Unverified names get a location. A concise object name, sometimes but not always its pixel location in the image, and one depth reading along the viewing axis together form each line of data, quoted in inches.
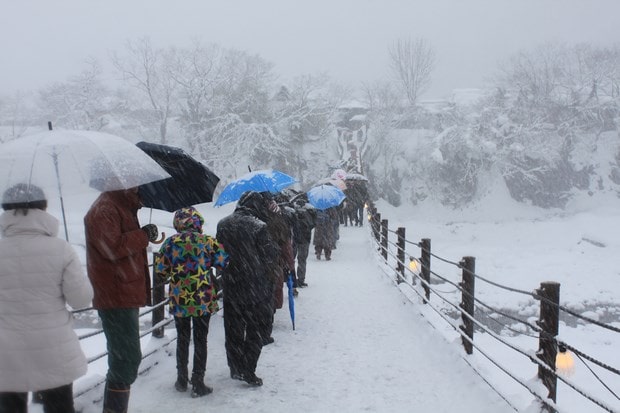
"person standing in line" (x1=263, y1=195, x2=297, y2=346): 248.1
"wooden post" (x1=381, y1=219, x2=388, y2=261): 558.7
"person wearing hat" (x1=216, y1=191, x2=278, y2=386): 194.9
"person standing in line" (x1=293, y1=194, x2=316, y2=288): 382.9
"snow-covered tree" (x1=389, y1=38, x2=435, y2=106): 2315.5
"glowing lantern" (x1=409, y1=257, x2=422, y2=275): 411.3
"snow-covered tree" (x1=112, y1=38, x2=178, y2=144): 1664.6
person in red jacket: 135.3
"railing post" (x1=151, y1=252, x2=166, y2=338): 231.7
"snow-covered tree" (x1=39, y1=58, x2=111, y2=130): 1615.5
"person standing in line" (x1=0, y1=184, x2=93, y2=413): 109.0
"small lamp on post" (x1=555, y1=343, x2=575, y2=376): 166.4
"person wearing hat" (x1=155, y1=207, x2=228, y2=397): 173.0
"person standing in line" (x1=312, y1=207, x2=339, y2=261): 550.9
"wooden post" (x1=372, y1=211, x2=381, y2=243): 646.0
